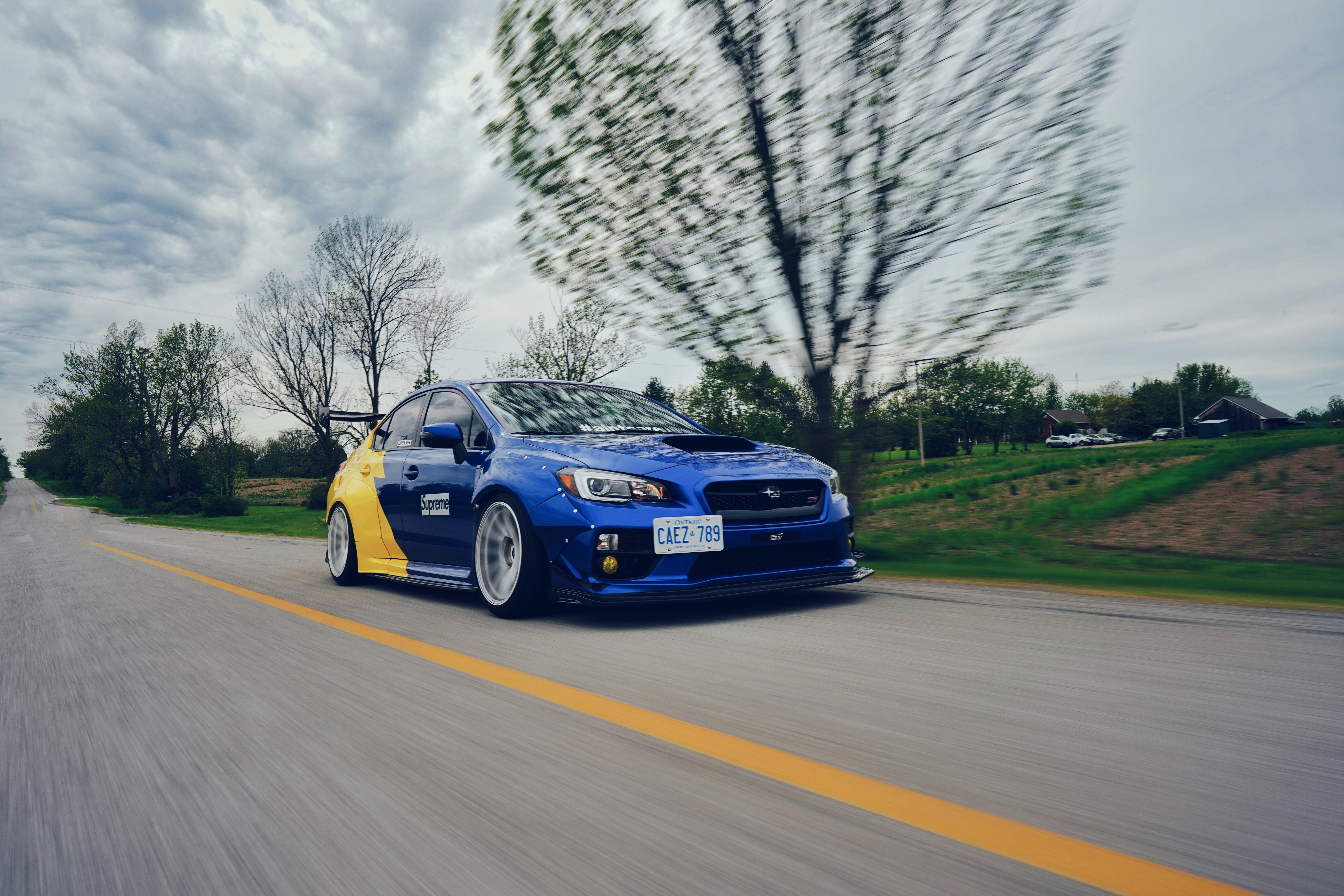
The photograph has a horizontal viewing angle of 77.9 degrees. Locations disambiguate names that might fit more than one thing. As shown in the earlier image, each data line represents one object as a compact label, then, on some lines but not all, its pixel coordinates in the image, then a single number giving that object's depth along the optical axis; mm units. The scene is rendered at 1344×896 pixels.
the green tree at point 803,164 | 7418
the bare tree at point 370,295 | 40781
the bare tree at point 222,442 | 58562
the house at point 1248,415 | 94062
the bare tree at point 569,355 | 40500
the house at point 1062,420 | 138625
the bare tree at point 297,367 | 42906
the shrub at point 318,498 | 45312
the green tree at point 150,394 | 58188
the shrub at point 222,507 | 47688
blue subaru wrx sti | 4484
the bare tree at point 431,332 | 40656
